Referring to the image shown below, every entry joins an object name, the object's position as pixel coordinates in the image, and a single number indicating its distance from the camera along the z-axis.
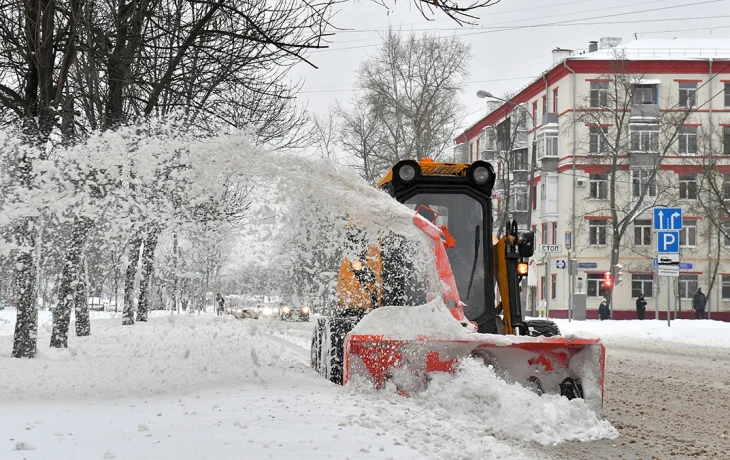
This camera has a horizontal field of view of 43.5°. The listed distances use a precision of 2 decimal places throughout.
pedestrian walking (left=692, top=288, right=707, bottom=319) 42.47
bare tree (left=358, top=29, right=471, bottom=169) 41.44
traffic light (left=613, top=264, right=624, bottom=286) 36.06
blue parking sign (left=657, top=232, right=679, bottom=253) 21.94
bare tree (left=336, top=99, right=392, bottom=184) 43.34
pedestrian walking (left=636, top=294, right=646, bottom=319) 41.12
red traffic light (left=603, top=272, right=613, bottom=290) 36.93
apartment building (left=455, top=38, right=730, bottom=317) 48.62
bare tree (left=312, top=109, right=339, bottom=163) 46.94
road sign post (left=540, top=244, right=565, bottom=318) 29.54
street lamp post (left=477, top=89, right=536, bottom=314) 31.15
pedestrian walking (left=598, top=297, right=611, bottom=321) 40.13
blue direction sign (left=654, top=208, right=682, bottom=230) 21.62
